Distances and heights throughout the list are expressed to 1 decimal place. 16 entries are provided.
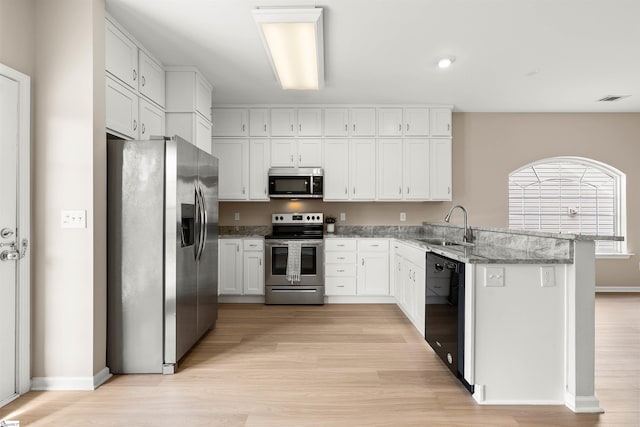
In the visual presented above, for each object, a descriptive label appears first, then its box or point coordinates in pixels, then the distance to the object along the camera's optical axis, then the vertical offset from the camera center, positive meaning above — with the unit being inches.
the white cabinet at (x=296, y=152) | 202.4 +31.7
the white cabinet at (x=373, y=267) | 192.4 -29.4
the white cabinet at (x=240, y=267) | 193.5 -29.6
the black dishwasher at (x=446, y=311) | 96.0 -28.9
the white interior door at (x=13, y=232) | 89.4 -5.4
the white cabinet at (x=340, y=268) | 193.2 -30.0
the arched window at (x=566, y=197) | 222.1 +8.2
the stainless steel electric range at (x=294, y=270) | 189.6 -30.4
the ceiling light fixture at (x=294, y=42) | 107.4 +55.0
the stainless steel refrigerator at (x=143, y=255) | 107.0 -12.9
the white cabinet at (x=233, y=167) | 201.5 +23.5
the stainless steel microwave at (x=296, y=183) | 199.3 +14.7
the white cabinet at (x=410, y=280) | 137.6 -29.7
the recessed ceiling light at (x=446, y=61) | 140.9 +57.2
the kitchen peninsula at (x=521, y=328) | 90.5 -28.7
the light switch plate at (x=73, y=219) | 98.5 -2.3
